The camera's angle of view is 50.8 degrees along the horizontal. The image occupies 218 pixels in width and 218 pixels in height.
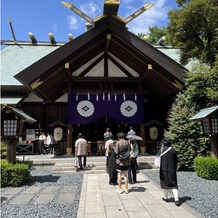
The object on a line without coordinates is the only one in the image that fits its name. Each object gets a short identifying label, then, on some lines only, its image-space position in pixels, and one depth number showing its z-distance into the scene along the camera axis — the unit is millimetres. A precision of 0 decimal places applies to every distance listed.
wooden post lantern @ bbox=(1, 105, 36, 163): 7695
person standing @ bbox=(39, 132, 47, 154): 14031
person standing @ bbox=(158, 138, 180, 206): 5195
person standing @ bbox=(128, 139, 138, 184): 7445
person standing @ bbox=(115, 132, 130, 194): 6010
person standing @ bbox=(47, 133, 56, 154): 13963
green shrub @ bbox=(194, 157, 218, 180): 7891
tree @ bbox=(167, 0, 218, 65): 9047
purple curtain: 13143
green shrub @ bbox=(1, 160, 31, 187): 7219
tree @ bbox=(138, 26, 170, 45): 32500
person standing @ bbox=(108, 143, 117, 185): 7248
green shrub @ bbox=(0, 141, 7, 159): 9520
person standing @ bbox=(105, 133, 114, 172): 8330
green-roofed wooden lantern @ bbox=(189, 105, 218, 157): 7863
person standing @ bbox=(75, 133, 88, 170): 9531
